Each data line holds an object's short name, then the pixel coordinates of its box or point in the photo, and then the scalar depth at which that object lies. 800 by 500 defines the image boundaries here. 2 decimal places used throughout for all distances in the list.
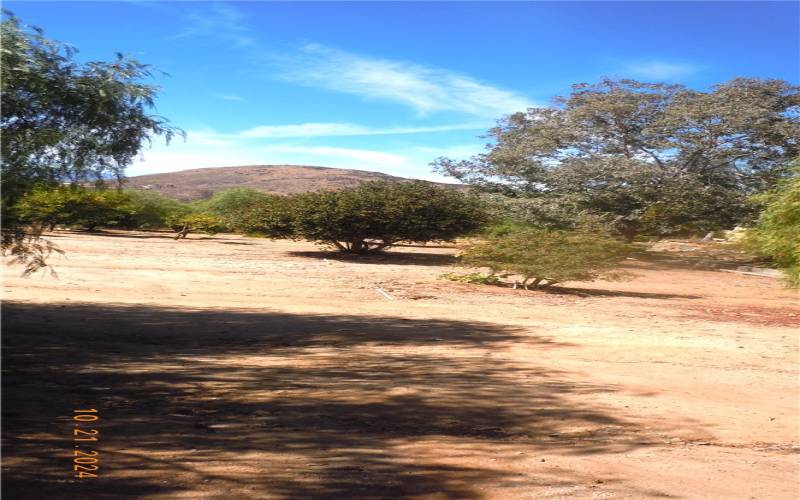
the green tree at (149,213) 53.41
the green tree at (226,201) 64.94
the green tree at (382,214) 33.25
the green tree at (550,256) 21.34
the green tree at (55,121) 8.63
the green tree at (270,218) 34.94
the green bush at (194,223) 50.50
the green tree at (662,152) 37.03
